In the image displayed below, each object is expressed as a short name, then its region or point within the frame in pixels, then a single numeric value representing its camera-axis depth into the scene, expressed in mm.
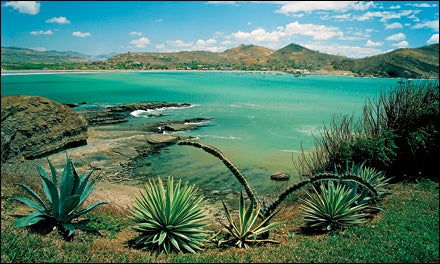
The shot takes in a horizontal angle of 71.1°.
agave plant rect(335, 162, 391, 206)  8531
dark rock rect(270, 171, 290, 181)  16281
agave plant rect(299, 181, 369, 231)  7277
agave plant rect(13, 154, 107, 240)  6078
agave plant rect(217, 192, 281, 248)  6312
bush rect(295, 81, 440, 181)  11633
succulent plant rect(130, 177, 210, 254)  6043
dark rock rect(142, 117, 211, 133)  30125
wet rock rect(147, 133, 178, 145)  24020
